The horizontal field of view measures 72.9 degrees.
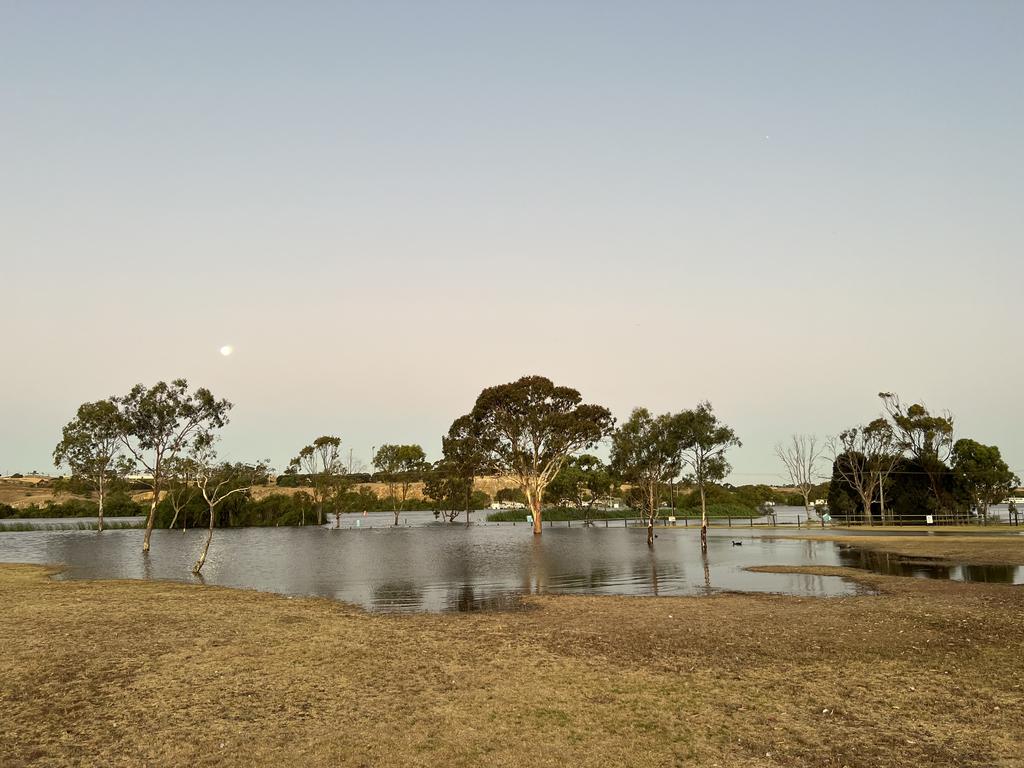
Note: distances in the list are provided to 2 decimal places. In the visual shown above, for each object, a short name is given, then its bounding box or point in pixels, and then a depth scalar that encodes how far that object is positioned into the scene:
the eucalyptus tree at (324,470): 113.12
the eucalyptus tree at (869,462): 75.79
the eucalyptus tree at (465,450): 82.19
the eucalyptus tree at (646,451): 95.44
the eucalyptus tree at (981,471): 71.25
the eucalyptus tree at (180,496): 97.06
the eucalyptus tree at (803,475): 95.92
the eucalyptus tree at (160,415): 58.06
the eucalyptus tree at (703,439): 93.44
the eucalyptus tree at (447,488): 117.56
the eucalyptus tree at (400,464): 125.31
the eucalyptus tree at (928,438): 75.00
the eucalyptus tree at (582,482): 111.62
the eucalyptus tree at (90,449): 83.72
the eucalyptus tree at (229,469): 52.35
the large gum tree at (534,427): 78.25
